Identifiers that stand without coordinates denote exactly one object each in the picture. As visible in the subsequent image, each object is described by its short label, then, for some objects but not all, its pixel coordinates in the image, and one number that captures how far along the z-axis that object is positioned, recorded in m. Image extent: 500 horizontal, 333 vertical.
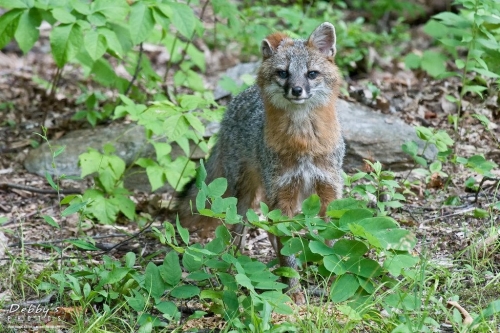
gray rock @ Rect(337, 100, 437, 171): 15.45
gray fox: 11.55
